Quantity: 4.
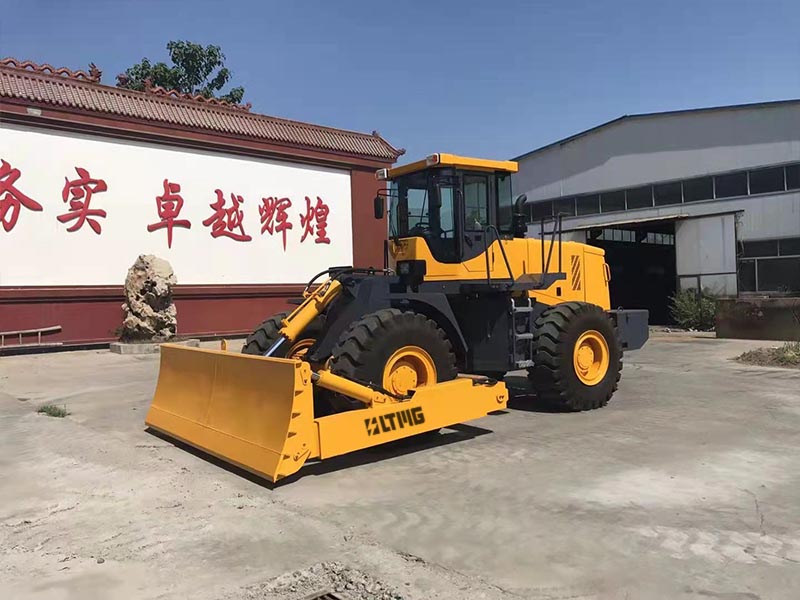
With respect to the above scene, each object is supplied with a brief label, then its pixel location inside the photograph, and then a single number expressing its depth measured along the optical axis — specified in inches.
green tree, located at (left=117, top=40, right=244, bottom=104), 1357.0
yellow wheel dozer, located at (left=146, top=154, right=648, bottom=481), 209.9
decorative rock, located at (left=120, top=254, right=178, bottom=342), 579.8
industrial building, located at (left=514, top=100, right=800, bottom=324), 773.9
